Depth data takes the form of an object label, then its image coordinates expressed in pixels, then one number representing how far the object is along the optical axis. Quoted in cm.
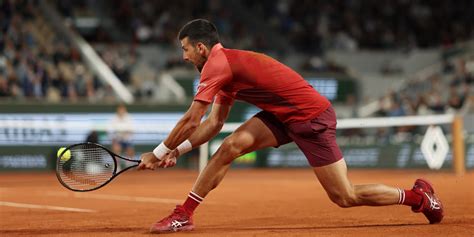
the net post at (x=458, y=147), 3692
